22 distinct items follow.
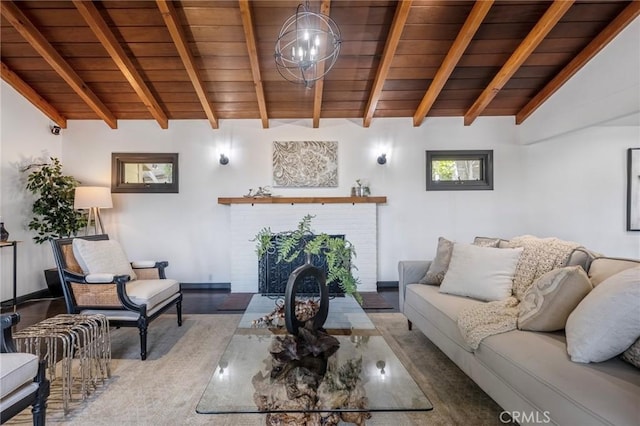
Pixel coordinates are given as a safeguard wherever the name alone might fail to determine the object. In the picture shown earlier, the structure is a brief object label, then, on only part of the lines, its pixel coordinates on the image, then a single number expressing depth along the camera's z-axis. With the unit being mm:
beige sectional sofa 1127
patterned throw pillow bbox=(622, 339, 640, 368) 1265
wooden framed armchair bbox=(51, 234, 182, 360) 2539
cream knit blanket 1761
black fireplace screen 4438
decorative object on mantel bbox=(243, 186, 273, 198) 4633
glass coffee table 1304
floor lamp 4109
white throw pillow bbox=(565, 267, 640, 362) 1265
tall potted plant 4012
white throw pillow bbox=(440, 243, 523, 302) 2236
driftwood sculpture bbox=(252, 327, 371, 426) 1324
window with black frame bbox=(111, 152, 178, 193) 4723
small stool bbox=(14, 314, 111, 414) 1873
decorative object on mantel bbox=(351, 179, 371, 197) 4684
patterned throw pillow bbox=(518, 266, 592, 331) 1612
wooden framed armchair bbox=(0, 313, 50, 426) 1350
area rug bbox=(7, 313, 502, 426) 1744
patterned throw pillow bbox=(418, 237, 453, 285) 2748
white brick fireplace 4547
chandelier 2352
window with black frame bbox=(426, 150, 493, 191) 4836
